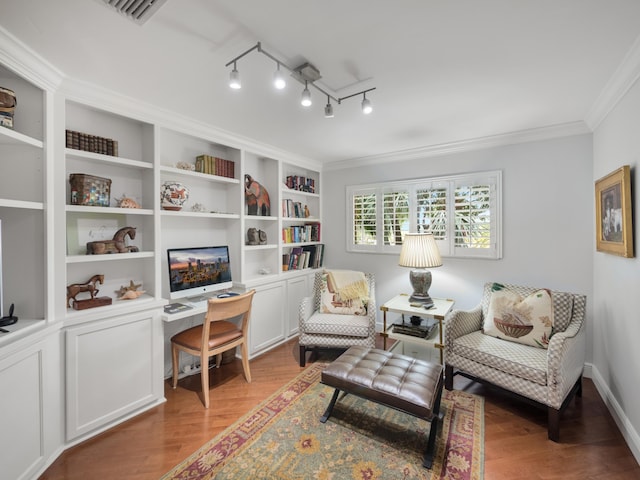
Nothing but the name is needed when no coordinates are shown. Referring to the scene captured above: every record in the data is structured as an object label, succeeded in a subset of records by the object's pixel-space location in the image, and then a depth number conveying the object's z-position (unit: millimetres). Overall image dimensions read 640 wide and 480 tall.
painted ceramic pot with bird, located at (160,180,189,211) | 2514
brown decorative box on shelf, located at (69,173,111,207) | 1991
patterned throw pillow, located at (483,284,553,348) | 2291
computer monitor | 2543
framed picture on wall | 1859
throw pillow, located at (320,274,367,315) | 3125
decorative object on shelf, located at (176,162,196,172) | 2602
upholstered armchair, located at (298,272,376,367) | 2873
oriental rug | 1659
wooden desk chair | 2266
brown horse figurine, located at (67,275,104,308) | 2021
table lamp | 2967
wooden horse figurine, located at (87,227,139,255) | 2070
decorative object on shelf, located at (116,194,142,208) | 2201
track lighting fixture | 1573
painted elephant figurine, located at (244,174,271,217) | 3223
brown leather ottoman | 1738
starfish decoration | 2325
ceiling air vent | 1174
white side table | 2693
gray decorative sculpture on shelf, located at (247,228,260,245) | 3312
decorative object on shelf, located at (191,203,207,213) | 2787
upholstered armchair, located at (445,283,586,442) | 1916
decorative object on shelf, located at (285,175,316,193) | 3826
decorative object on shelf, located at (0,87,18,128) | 1573
